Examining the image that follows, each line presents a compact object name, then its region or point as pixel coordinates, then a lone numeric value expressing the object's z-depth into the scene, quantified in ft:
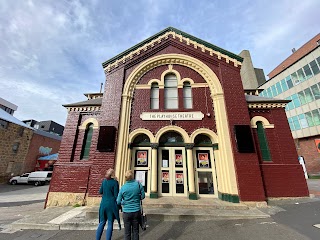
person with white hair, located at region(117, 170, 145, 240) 10.70
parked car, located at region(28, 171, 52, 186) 66.39
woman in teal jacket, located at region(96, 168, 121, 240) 12.24
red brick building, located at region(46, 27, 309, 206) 25.22
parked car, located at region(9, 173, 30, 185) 66.28
